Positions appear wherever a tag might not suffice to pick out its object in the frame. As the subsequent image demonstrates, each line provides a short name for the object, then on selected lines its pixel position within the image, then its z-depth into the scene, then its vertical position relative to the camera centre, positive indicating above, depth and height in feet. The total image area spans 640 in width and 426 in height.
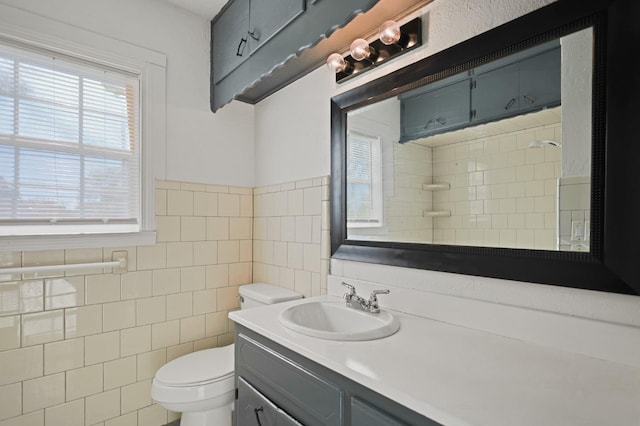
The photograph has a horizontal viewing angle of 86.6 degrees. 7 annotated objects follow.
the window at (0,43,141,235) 5.38 +1.09
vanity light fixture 4.71 +2.42
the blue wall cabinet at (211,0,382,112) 4.33 +2.69
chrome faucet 4.65 -1.28
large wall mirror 3.19 +0.66
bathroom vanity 2.38 -1.40
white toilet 5.22 -2.78
